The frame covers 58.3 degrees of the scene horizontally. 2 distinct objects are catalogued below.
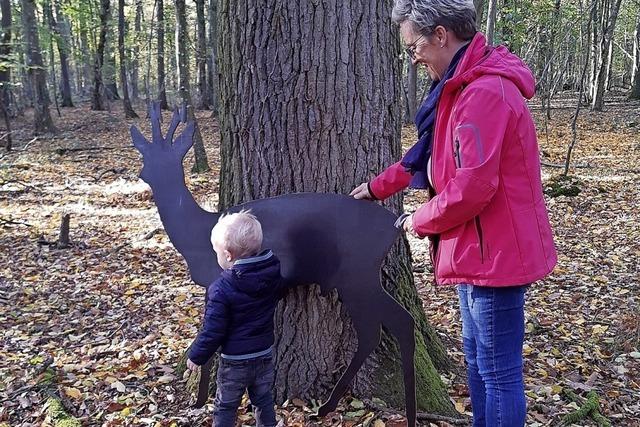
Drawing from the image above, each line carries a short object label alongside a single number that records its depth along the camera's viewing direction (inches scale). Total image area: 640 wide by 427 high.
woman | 82.9
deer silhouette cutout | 108.2
